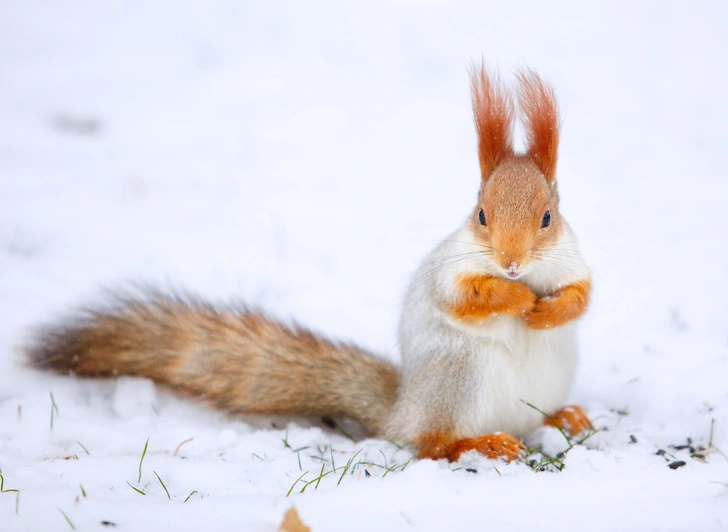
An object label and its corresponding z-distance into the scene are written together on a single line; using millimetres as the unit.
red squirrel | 3708
